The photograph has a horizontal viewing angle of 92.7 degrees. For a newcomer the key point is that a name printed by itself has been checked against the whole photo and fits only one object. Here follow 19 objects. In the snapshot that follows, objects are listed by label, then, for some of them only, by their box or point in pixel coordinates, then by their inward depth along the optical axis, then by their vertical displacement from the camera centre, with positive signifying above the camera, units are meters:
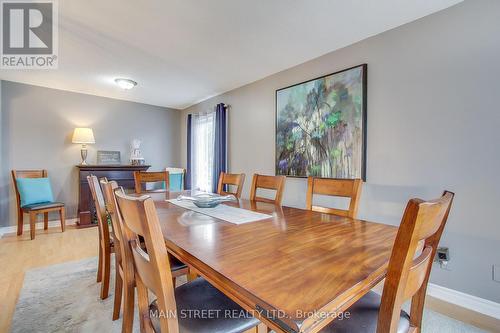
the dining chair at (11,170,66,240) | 3.24 -0.55
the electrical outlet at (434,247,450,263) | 1.83 -0.69
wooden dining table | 0.55 -0.32
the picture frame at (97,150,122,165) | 4.35 +0.13
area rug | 1.54 -1.05
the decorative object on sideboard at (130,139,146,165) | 4.58 +0.20
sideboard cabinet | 3.93 -0.45
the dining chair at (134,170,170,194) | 2.54 -0.15
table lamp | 3.92 +0.44
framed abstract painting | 2.32 +0.41
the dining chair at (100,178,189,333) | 1.16 -0.56
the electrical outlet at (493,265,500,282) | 1.63 -0.74
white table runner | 1.34 -0.31
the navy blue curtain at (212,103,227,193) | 3.95 +0.42
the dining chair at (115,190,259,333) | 0.71 -0.51
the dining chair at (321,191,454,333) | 0.56 -0.26
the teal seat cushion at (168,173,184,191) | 4.48 -0.32
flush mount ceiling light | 3.40 +1.17
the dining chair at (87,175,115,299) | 1.70 -0.52
